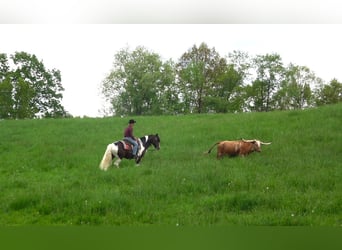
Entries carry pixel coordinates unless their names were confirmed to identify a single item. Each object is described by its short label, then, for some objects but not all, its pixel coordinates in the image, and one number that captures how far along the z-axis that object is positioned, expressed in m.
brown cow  16.17
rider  15.59
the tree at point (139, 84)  47.66
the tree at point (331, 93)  54.62
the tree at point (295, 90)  53.66
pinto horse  15.25
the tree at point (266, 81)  54.03
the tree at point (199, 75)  52.22
